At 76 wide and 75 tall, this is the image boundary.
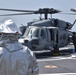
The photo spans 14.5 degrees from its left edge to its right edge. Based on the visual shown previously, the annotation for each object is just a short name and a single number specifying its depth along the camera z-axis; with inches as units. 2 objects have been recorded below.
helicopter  728.3
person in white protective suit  146.1
